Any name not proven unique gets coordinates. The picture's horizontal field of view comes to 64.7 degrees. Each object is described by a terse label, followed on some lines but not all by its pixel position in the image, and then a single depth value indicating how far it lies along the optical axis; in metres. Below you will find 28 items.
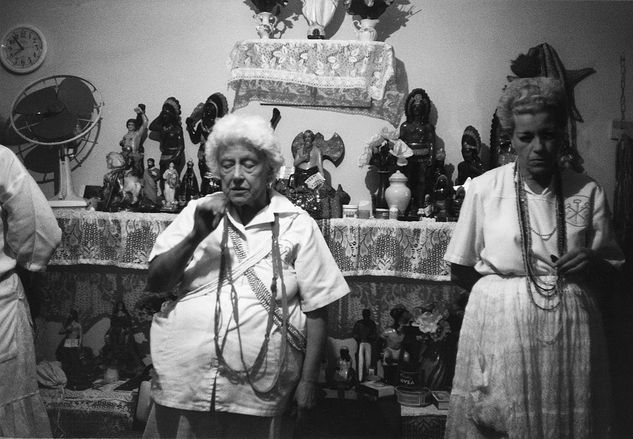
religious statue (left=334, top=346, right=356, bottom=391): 2.24
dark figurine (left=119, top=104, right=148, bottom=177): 2.44
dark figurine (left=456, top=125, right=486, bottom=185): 2.36
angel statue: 2.49
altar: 2.21
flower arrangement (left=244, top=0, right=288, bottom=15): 2.46
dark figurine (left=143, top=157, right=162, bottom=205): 2.47
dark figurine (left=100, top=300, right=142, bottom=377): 2.38
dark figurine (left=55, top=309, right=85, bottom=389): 2.29
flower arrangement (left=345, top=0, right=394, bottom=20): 2.43
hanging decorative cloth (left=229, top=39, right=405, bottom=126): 2.41
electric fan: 2.13
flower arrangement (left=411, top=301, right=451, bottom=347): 2.22
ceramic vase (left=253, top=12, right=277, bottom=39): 2.45
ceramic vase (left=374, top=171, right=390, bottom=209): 2.46
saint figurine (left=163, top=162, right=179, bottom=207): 2.46
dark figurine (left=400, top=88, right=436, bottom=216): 2.44
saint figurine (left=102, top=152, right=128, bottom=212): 2.39
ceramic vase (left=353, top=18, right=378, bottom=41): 2.46
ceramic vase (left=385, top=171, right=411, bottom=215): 2.38
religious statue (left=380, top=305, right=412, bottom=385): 2.27
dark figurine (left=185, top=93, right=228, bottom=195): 2.47
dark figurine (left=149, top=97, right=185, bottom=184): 2.47
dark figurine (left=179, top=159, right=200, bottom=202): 2.48
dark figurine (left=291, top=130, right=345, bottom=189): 2.44
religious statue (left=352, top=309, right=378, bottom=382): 2.32
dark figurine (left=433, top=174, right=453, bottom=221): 2.31
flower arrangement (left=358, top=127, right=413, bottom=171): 2.40
